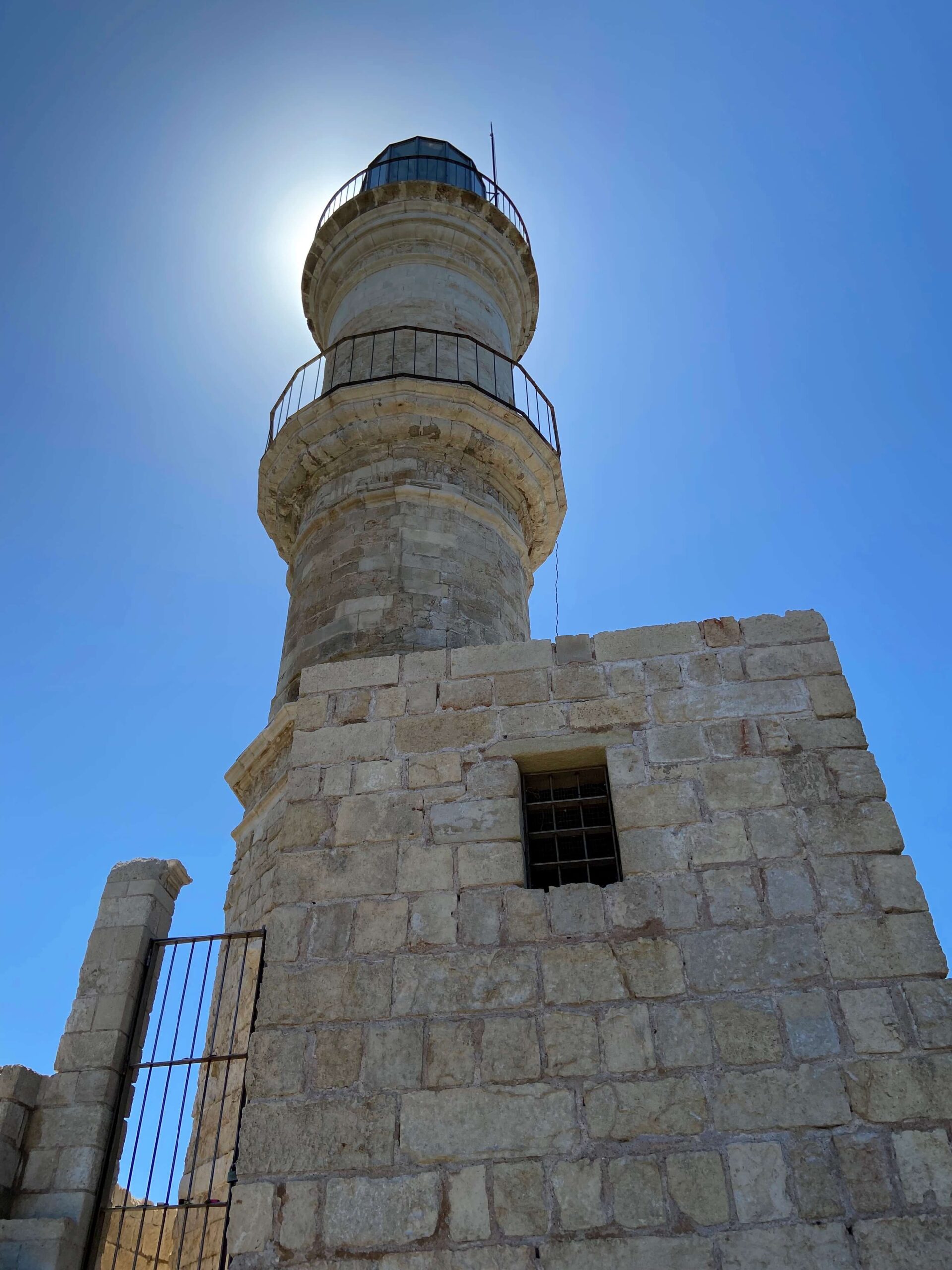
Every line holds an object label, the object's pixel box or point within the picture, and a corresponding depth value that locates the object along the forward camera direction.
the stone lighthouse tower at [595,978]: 3.44
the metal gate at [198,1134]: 4.52
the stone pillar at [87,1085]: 4.23
